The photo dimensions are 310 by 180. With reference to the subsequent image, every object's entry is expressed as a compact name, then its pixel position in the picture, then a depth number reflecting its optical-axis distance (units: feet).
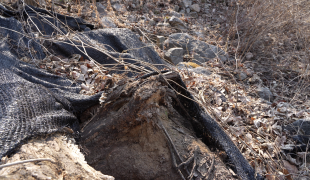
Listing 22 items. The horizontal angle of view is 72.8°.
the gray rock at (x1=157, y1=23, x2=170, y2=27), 18.95
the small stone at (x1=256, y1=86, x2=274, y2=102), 12.17
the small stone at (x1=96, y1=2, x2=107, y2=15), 17.80
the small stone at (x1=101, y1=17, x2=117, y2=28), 14.33
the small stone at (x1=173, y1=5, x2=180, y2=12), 22.59
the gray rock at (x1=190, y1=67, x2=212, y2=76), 12.61
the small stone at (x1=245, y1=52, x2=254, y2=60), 16.29
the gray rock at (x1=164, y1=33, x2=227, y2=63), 15.43
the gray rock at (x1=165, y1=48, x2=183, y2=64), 14.12
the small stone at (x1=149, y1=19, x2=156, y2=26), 18.96
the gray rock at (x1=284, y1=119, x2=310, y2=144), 8.39
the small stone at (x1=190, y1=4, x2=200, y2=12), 23.52
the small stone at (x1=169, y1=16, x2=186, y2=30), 19.27
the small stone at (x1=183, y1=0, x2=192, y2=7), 23.66
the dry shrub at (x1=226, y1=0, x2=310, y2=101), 15.23
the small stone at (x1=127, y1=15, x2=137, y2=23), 18.32
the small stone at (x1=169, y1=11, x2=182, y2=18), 21.34
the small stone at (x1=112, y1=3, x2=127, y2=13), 19.48
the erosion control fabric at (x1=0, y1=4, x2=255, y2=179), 4.85
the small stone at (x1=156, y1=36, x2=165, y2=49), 15.99
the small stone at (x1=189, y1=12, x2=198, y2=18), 22.85
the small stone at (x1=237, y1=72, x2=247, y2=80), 13.65
